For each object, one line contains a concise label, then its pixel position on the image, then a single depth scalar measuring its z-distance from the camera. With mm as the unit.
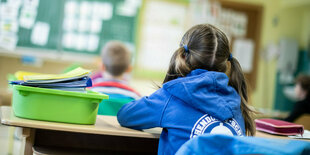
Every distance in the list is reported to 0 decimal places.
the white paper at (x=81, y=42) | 4375
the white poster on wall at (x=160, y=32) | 4895
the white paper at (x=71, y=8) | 4297
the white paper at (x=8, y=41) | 4051
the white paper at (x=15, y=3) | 4027
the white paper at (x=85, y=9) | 4383
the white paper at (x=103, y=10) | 4449
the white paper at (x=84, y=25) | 4383
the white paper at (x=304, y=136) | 1722
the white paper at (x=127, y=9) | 4566
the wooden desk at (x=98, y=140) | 1434
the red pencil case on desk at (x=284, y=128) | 1792
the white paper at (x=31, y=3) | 4105
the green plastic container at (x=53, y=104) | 1347
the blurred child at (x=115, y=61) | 2662
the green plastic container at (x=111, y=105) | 2008
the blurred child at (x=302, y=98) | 3920
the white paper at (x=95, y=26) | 4445
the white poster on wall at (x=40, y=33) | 4180
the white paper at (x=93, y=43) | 4438
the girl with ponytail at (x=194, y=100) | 1328
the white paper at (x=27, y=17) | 4102
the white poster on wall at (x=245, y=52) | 5434
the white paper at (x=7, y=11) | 4000
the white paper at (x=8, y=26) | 4043
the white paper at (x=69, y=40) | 4309
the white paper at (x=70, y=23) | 4298
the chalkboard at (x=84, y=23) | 4203
